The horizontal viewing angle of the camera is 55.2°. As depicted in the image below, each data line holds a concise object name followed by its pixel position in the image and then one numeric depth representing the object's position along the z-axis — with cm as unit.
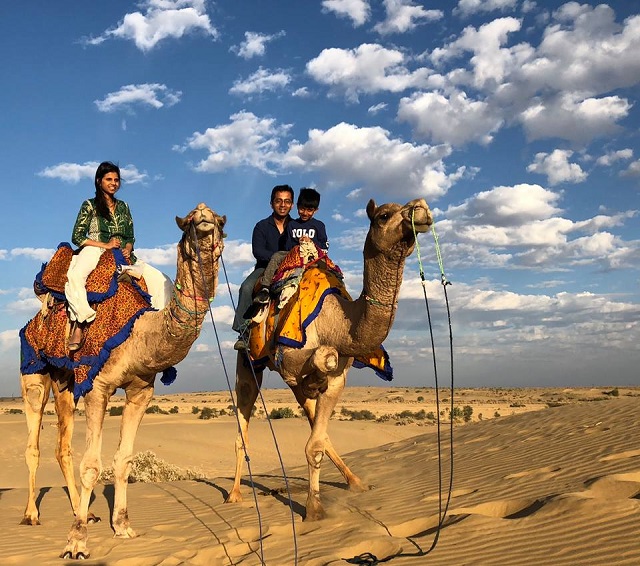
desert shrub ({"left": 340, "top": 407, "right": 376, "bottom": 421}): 3479
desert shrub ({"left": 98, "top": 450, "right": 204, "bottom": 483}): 1480
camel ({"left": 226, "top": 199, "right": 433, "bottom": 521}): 567
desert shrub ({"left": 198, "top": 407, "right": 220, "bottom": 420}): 3253
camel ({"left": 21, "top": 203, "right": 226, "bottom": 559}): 546
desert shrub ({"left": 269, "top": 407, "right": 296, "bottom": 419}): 3189
